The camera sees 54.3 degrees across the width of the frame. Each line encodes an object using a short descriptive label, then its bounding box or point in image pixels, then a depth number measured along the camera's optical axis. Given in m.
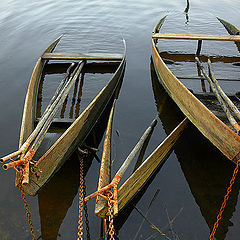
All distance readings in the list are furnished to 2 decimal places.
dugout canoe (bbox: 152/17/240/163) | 4.39
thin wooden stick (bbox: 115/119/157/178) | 4.08
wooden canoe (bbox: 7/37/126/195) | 4.31
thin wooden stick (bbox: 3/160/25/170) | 3.47
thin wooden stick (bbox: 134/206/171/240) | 4.38
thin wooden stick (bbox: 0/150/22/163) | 3.57
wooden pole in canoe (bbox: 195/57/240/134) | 4.41
